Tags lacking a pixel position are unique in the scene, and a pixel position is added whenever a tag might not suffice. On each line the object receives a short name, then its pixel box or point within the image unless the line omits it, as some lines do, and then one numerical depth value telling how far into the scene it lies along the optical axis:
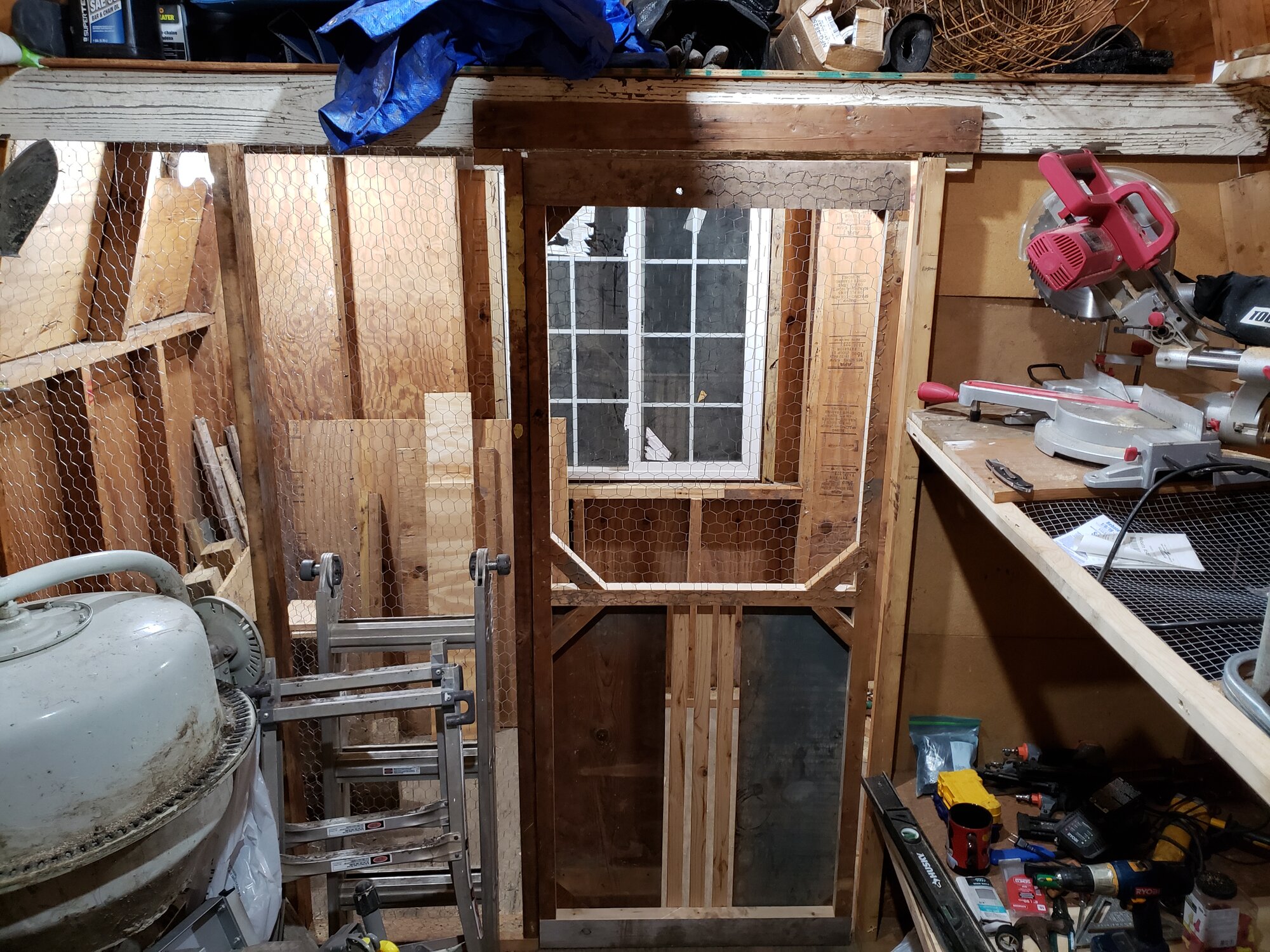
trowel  1.55
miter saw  1.19
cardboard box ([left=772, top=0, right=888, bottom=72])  1.58
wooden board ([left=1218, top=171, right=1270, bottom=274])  1.60
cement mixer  1.14
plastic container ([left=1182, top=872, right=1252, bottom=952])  1.38
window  2.39
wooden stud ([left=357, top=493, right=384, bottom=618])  2.50
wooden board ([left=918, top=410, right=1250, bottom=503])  1.23
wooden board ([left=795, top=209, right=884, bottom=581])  2.28
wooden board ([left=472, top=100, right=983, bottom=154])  1.63
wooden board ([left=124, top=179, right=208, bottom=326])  2.22
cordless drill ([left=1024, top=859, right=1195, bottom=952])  1.44
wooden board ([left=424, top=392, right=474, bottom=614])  2.27
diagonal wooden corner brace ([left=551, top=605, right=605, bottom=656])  2.03
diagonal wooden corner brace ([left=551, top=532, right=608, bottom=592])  1.97
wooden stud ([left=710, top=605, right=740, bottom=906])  2.10
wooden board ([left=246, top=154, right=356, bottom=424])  2.52
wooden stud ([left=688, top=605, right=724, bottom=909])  2.10
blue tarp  1.45
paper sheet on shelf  1.07
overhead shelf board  1.61
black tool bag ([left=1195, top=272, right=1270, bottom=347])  1.16
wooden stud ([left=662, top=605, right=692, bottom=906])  2.10
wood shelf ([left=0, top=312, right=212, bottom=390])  1.78
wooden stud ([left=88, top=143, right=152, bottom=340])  1.95
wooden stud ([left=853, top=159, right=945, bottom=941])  1.69
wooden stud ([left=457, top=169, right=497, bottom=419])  2.29
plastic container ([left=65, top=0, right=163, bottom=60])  1.57
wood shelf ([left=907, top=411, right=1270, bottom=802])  0.69
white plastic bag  1.64
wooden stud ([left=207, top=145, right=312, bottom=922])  1.71
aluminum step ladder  1.64
